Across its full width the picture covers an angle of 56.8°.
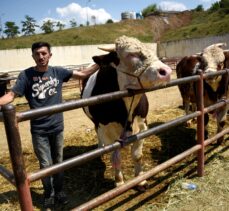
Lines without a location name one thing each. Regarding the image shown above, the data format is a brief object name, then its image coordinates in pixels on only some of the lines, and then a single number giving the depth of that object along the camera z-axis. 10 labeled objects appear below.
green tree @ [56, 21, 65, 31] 40.85
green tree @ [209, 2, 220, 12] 37.62
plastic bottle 2.35
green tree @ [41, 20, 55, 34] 38.11
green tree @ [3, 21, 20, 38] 41.68
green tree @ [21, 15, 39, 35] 42.34
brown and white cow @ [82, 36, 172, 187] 2.02
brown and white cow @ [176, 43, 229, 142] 3.44
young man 2.19
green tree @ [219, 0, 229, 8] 35.50
